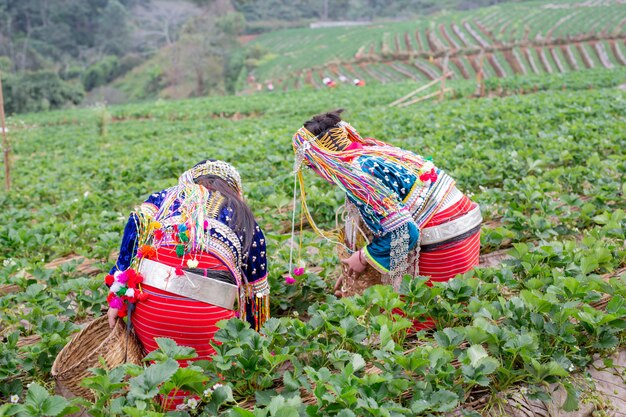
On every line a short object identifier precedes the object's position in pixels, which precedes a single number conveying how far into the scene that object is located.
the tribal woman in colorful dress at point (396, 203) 3.05
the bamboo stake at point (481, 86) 18.50
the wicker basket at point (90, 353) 2.58
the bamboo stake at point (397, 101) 17.10
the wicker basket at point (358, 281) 3.42
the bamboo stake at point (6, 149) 6.86
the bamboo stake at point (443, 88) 16.67
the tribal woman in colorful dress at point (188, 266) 2.71
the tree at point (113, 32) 55.34
